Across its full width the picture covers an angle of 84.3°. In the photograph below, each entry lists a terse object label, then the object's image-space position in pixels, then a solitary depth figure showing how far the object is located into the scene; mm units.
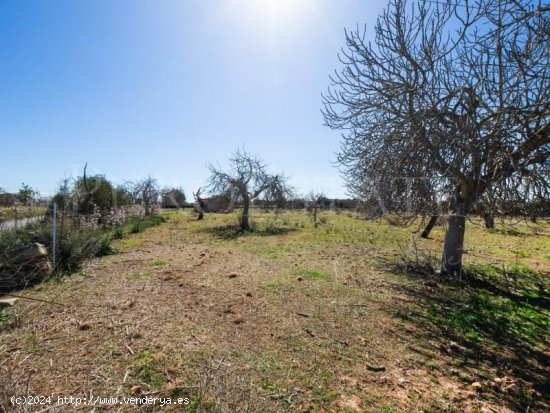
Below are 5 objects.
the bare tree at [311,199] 22728
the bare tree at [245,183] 16203
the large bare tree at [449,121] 3461
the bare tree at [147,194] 20297
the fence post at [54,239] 5574
